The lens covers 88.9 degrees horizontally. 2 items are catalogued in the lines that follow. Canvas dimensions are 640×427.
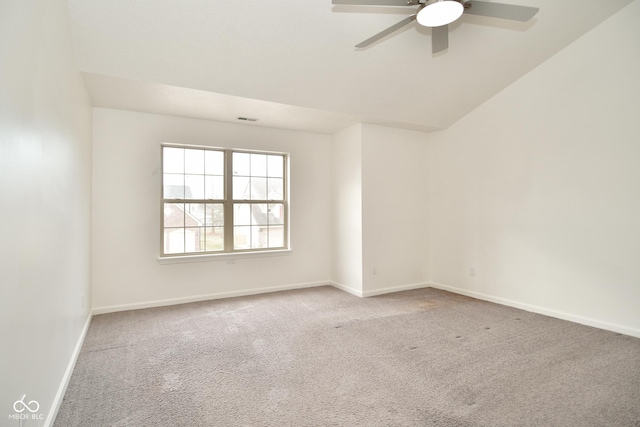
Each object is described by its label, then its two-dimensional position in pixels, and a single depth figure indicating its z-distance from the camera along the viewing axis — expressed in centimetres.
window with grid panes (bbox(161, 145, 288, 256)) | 430
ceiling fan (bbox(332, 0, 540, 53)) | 213
